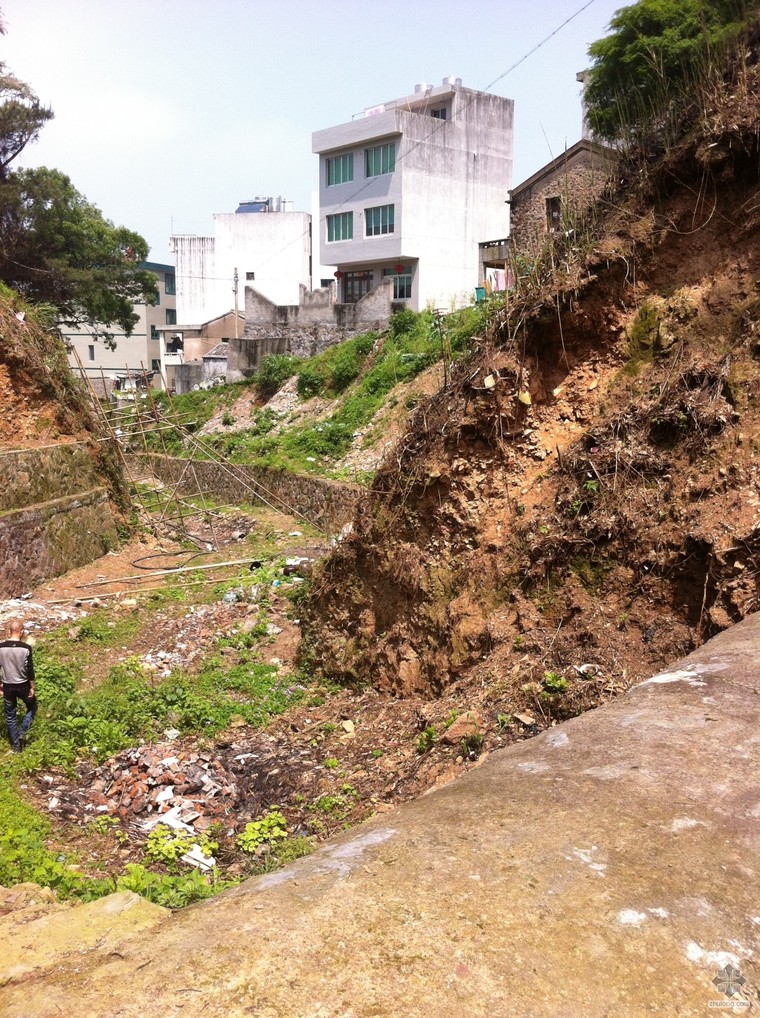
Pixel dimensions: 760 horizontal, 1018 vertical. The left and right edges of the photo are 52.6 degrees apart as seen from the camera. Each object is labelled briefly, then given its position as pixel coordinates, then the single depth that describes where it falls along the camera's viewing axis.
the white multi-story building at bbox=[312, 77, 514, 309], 30.19
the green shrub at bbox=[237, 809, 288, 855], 5.33
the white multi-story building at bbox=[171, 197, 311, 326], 40.59
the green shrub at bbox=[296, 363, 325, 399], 24.80
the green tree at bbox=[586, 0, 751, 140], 16.67
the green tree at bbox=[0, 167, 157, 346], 24.67
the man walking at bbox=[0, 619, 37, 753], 6.88
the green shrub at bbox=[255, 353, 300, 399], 26.47
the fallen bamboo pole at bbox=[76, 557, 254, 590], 12.20
